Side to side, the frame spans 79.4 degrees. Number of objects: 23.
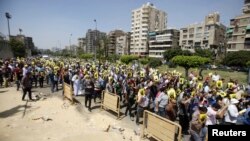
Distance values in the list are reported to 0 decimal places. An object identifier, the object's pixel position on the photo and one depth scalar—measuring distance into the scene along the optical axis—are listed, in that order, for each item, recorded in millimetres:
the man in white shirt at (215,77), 10908
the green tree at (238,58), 38075
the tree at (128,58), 36381
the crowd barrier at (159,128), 4624
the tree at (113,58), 54072
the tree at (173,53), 50424
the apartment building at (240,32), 45536
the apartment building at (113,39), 102648
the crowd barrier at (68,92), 8768
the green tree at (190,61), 25898
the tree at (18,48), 49532
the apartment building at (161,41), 70662
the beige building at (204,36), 63415
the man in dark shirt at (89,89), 8013
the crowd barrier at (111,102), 7418
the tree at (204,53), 49926
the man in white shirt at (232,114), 5011
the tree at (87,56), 57009
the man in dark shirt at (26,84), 8897
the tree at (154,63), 39876
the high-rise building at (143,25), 82881
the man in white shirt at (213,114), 4775
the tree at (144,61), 39241
